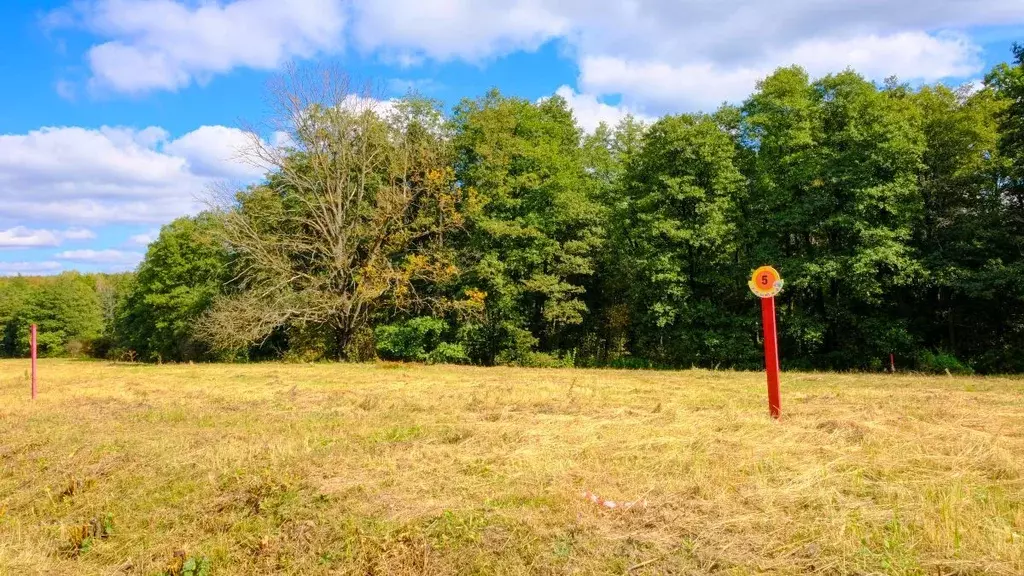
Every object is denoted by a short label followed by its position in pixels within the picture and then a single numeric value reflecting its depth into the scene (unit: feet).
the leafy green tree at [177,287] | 121.80
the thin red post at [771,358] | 28.22
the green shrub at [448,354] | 90.17
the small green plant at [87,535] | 18.40
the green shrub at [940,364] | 64.23
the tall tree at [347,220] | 89.51
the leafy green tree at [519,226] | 87.25
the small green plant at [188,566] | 16.51
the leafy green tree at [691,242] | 79.41
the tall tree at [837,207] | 69.26
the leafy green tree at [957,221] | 68.28
